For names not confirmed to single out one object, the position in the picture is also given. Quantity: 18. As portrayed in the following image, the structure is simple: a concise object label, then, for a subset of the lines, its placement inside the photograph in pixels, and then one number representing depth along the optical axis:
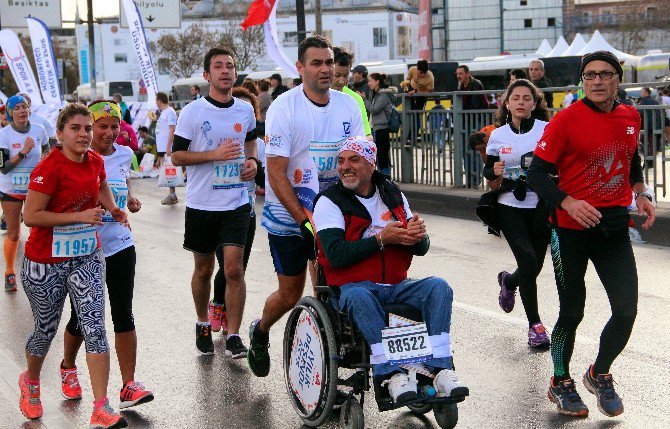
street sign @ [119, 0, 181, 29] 39.78
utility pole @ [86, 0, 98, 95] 39.75
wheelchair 5.46
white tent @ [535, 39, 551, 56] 44.41
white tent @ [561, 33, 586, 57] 41.75
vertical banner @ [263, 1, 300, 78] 21.02
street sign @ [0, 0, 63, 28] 41.94
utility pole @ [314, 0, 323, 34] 37.27
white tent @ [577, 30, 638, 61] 39.04
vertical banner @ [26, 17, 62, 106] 30.89
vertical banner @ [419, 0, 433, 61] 35.75
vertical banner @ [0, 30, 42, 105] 30.78
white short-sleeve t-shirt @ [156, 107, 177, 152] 21.53
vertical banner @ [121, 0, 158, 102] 30.61
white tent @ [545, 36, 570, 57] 43.31
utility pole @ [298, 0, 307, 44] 23.88
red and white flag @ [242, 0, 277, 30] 21.47
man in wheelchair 5.41
